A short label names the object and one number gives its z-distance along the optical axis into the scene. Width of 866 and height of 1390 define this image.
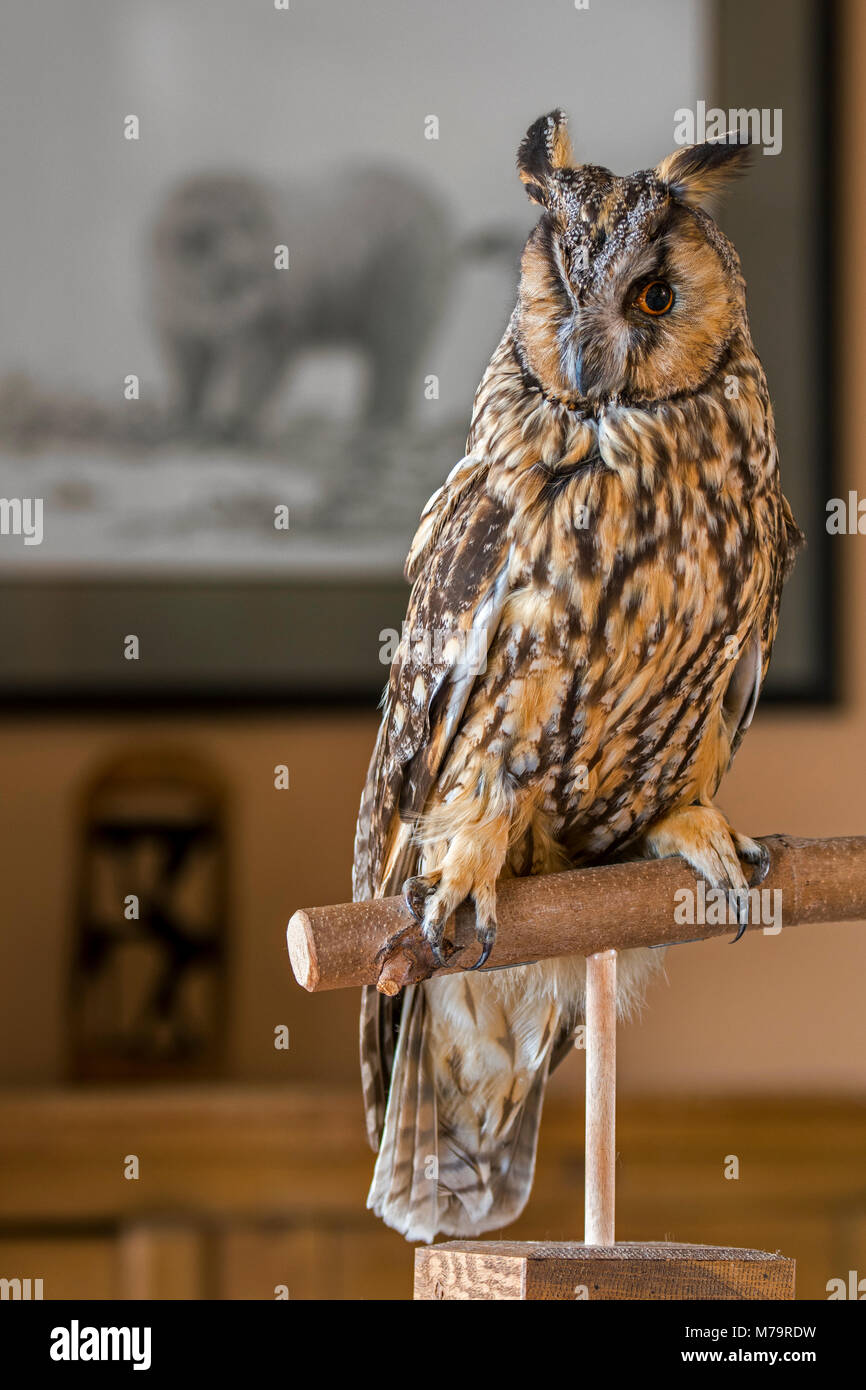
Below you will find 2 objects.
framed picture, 1.84
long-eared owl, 1.22
